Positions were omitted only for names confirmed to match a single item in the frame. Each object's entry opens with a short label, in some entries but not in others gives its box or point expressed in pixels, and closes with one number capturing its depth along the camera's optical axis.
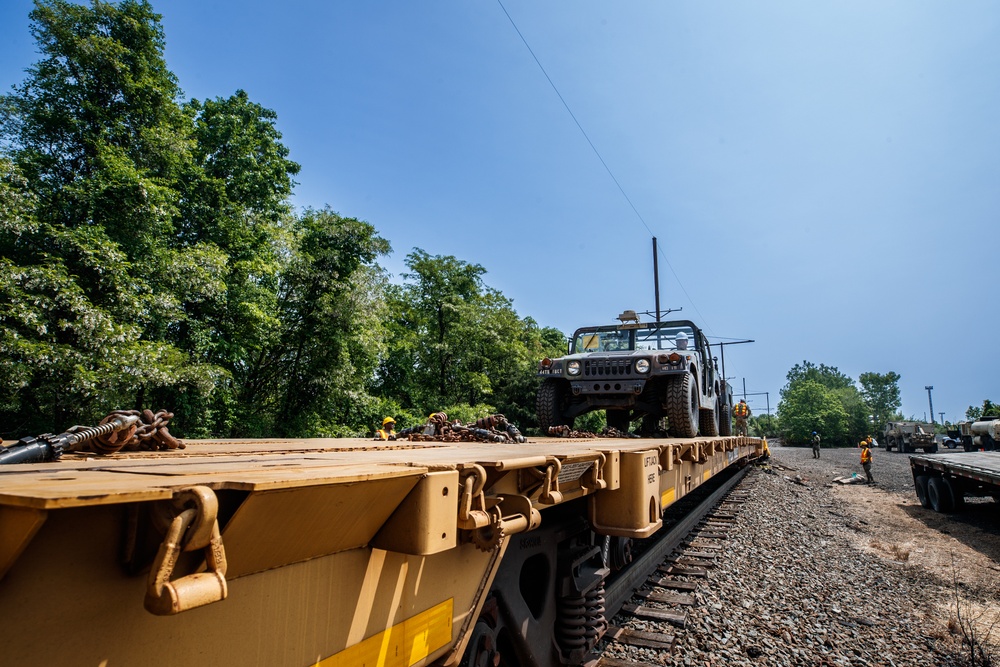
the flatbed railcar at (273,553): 0.87
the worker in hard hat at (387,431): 4.34
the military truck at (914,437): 34.91
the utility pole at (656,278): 19.05
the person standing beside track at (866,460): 16.11
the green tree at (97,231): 10.94
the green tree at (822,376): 127.88
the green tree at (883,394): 111.62
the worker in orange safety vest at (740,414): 17.45
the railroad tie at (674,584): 5.37
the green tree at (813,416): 64.38
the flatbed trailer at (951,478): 9.59
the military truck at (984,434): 21.16
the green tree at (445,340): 26.28
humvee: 7.14
